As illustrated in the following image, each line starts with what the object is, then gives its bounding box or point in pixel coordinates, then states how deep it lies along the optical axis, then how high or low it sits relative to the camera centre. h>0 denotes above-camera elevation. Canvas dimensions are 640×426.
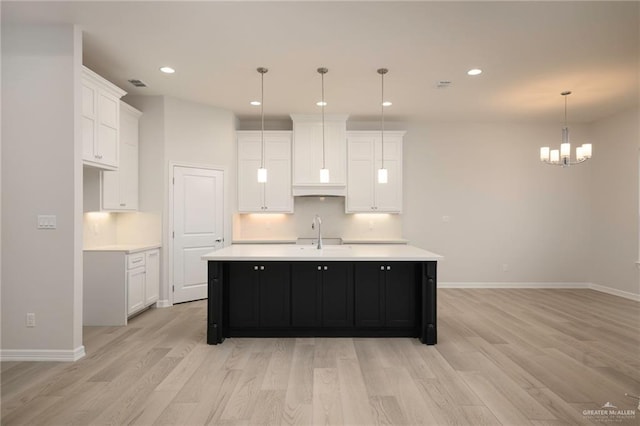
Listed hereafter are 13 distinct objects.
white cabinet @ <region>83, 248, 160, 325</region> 4.36 -0.87
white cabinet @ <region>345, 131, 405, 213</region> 6.34 +0.65
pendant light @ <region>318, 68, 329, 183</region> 4.17 +0.47
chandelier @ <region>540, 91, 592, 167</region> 5.02 +0.84
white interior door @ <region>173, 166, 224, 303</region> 5.43 -0.17
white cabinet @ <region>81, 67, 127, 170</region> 3.70 +0.99
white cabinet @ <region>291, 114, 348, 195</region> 6.21 +1.01
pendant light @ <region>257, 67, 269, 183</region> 4.15 +1.52
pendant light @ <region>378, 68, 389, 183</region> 4.32 +1.40
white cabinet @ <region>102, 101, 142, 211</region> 4.59 +0.51
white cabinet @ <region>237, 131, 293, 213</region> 6.31 +0.69
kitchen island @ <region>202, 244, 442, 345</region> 3.91 -0.88
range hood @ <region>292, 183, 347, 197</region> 6.23 +0.39
